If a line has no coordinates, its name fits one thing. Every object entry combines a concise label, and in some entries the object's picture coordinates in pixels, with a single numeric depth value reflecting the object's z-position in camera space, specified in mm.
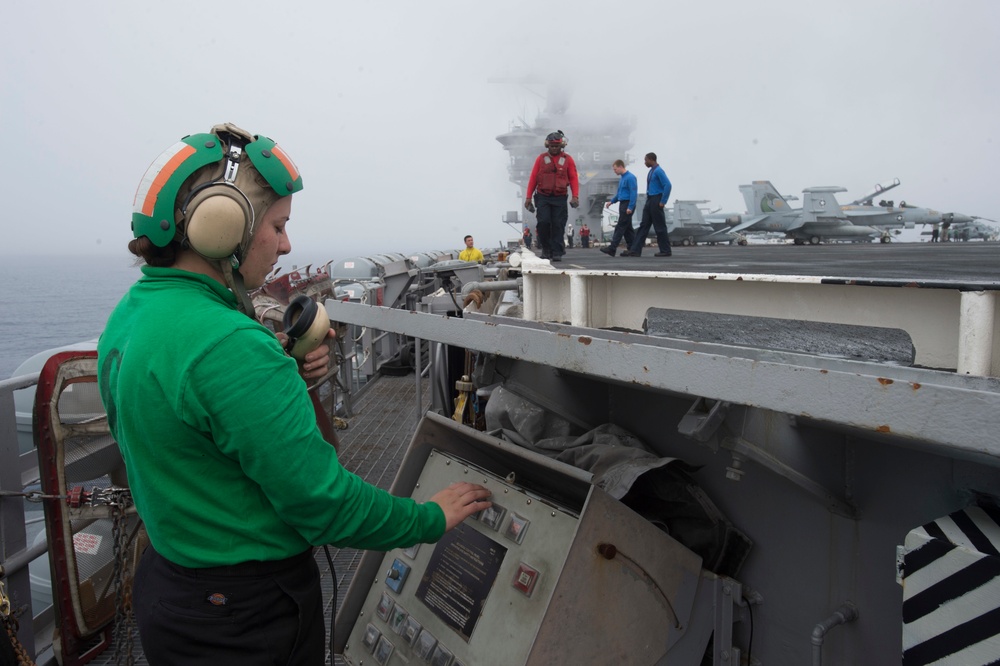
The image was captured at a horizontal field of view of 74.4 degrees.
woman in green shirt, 1434
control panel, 2076
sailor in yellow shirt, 16828
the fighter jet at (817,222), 33438
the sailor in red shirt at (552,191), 7715
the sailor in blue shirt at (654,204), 9219
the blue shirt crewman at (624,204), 9218
